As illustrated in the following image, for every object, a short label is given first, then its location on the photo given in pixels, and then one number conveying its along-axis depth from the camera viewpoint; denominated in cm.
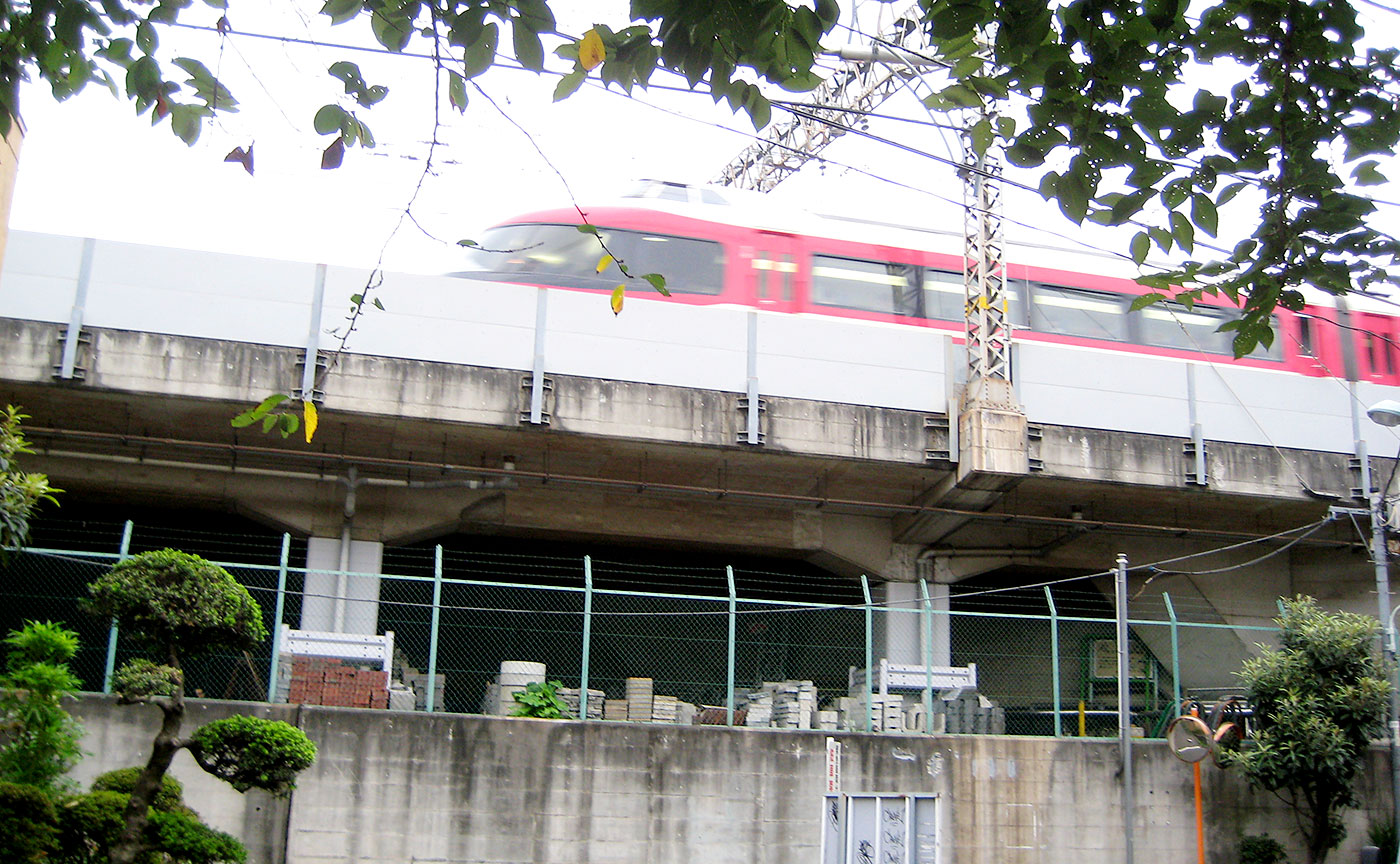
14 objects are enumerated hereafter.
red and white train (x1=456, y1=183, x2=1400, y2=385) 1955
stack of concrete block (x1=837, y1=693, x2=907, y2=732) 1617
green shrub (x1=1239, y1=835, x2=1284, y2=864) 1562
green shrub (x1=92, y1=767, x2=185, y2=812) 1172
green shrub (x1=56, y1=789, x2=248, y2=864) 1109
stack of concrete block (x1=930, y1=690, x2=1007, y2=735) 1702
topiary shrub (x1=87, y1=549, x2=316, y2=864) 1109
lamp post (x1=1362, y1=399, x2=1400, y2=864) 1496
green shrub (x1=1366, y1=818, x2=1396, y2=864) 1600
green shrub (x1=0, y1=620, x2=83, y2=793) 1170
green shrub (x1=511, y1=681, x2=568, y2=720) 1510
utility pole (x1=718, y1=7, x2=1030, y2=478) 1794
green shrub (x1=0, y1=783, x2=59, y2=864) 1034
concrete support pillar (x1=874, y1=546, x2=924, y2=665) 1925
